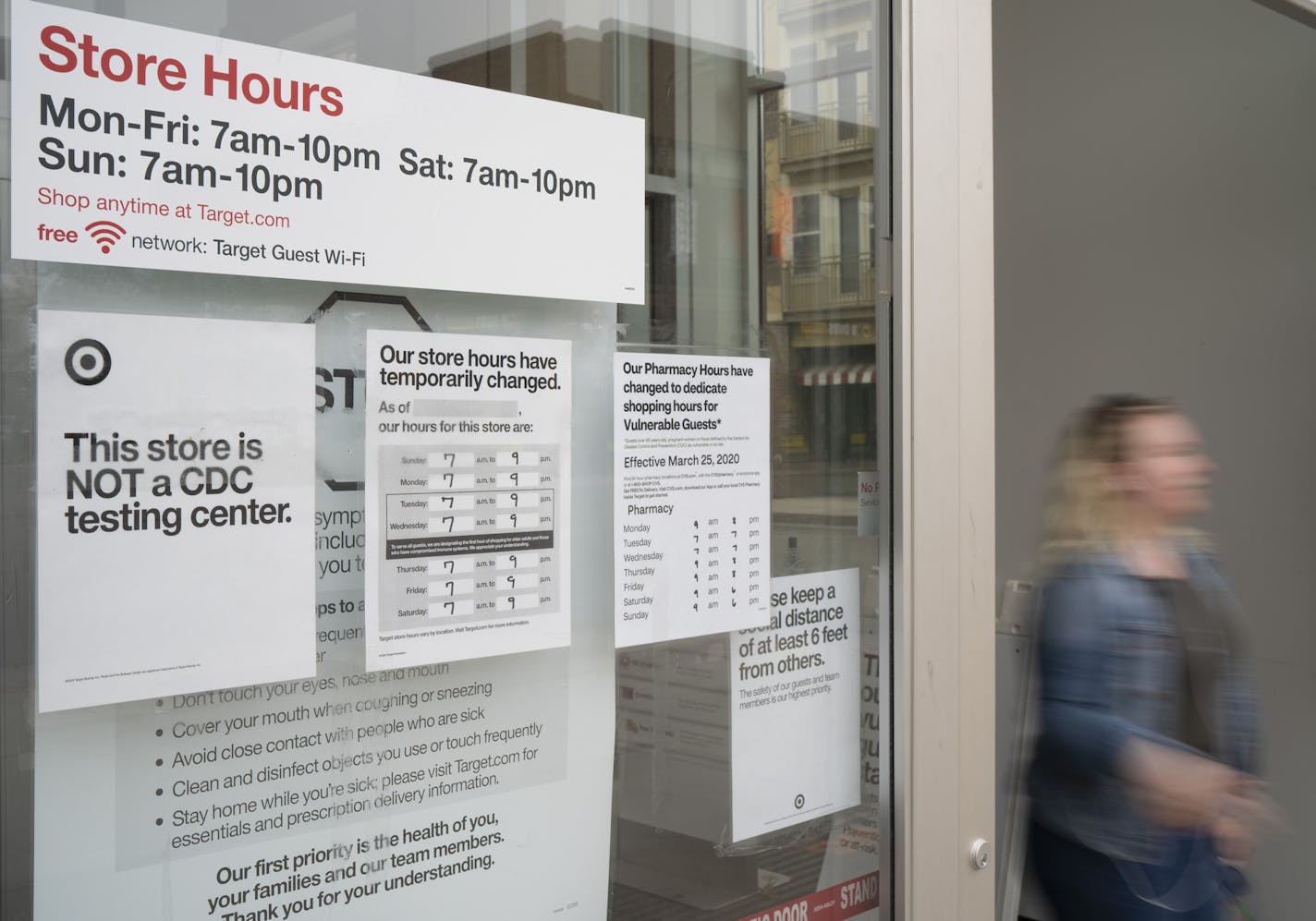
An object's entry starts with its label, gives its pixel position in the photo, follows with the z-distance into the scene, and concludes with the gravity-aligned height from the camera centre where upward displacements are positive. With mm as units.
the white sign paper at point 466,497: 1469 -60
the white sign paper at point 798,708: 1965 -450
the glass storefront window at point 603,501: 1280 -74
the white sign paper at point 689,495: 1736 -70
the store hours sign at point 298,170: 1235 +339
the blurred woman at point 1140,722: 2408 -574
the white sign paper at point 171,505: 1239 -59
